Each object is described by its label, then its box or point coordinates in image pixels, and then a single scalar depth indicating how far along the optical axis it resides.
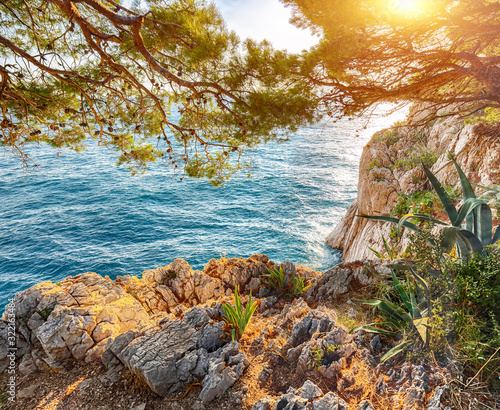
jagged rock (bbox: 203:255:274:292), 6.88
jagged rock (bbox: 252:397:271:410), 2.74
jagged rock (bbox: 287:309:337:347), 3.76
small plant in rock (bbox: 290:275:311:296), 5.97
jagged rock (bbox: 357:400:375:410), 2.54
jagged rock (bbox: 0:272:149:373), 4.41
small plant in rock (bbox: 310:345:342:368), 3.20
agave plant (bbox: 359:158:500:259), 3.18
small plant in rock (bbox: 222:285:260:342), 4.05
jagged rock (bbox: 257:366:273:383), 3.28
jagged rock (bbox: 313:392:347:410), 2.57
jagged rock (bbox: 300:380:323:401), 2.72
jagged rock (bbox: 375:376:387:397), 2.78
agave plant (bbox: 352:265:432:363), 3.05
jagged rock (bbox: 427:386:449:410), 2.43
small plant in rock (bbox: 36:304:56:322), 4.94
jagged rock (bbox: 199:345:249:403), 3.16
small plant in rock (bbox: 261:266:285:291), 6.31
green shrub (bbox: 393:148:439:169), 9.02
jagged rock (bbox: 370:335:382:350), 3.40
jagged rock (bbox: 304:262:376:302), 5.37
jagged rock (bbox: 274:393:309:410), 2.62
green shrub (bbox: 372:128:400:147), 11.12
